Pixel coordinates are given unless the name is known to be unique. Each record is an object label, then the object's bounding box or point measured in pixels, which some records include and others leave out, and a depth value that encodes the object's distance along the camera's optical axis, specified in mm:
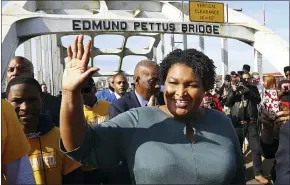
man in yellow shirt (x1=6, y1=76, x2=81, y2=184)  2377
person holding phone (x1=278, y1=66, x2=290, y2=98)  2891
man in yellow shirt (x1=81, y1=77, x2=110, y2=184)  3864
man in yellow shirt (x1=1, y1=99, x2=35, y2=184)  1626
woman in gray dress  1586
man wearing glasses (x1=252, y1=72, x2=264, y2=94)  6704
